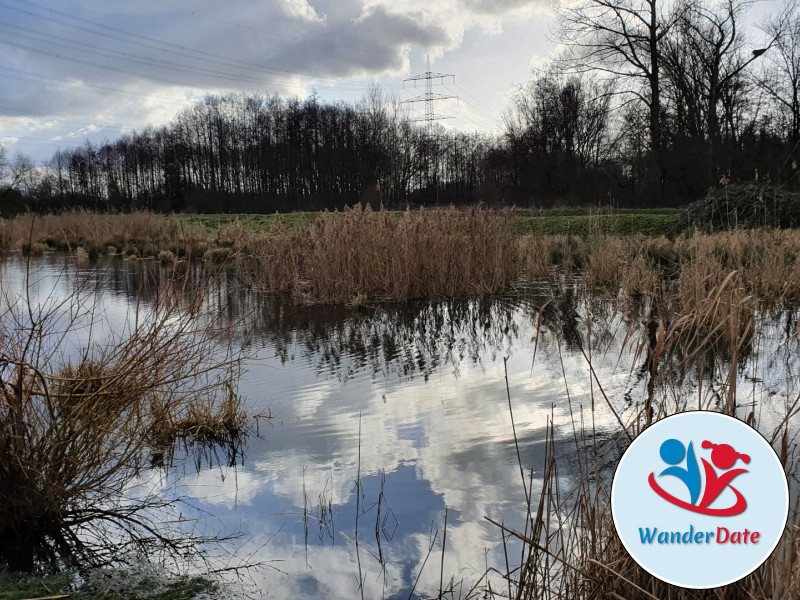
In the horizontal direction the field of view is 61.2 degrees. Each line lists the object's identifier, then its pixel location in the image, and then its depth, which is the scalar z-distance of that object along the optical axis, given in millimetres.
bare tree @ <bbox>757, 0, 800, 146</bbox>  28922
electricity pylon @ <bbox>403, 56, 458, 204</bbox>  47375
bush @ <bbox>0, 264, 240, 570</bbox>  2887
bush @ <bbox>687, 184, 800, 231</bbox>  13859
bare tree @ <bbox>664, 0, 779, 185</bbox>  26172
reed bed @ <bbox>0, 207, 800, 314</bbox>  9445
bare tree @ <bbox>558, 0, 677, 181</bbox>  26094
